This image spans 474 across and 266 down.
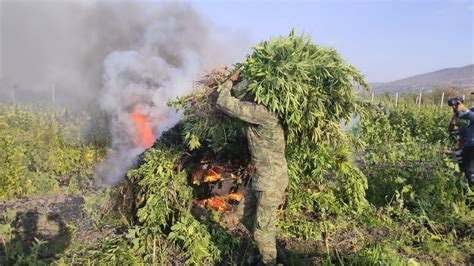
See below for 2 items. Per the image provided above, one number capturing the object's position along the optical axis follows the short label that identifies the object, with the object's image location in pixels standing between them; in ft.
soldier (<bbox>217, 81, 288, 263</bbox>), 15.28
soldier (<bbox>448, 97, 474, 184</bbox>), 17.04
